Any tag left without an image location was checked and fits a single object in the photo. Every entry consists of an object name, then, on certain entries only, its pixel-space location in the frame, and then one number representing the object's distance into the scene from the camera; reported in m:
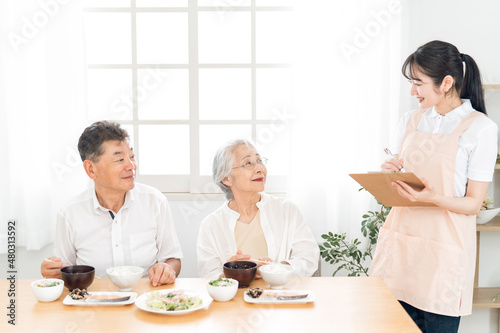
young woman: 2.17
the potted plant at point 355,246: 3.04
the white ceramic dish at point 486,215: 2.89
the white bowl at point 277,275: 1.86
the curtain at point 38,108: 3.18
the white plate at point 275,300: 1.75
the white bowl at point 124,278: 1.86
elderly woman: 2.48
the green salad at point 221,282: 1.79
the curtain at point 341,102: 3.12
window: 3.34
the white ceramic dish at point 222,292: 1.76
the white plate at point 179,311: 1.67
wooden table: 1.58
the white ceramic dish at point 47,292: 1.77
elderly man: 2.35
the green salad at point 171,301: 1.70
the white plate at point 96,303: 1.75
